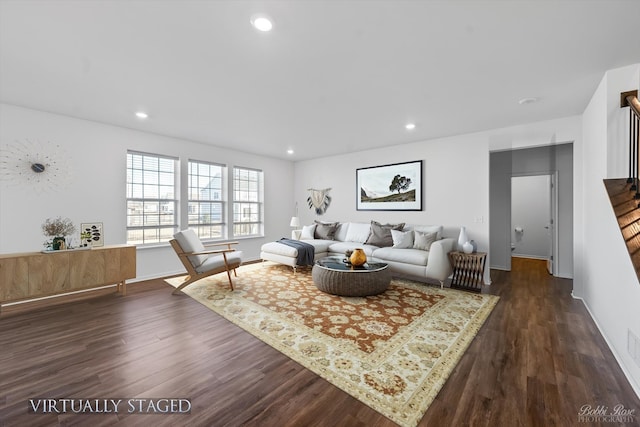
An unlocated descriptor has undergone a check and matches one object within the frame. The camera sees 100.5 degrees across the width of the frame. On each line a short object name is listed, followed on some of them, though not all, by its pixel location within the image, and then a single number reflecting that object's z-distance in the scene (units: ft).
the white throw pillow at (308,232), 20.25
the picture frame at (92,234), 12.51
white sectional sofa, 13.56
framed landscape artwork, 17.48
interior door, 16.43
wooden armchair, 12.77
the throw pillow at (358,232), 18.42
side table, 13.28
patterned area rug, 6.10
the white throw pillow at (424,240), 14.65
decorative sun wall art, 11.55
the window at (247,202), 20.83
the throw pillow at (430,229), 15.31
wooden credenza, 10.19
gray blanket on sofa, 16.42
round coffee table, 11.82
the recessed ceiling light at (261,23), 6.25
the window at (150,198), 15.48
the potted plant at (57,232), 11.52
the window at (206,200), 18.07
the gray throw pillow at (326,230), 19.88
